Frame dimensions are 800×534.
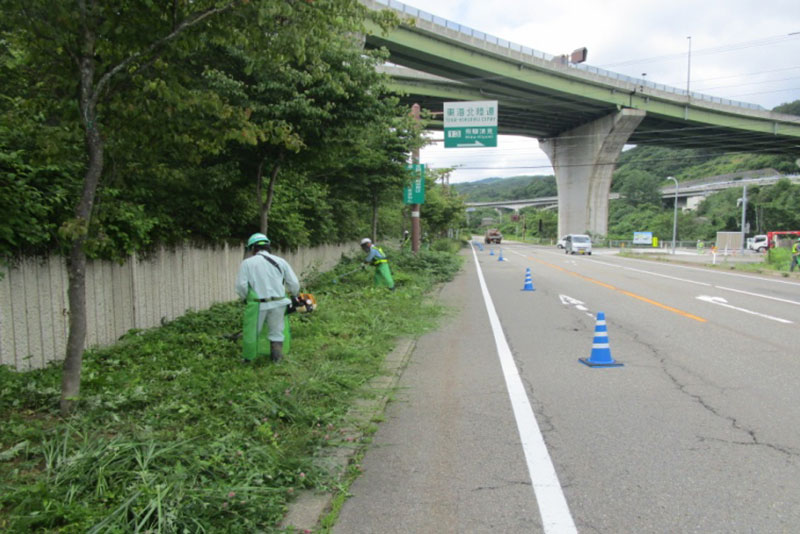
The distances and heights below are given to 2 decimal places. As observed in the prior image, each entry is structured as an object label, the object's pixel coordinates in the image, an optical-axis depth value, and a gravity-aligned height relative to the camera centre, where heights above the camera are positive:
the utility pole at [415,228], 21.23 +0.20
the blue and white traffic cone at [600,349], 6.52 -1.45
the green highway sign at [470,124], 19.61 +4.08
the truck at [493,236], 81.06 -0.51
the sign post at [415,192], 19.98 +1.57
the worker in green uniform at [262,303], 5.78 -0.77
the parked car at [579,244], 45.17 -0.99
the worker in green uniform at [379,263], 12.28 -0.70
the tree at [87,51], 3.65 +1.38
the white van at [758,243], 49.76 -1.04
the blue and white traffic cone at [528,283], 15.74 -1.55
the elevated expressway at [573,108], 34.12 +10.94
